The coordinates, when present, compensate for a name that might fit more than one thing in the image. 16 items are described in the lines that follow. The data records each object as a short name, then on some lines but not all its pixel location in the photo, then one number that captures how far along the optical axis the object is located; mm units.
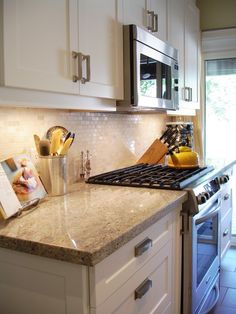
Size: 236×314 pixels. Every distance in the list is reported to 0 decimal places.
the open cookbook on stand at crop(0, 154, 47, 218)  1237
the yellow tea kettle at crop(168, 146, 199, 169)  2273
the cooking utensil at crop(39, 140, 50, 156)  1630
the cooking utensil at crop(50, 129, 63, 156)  1643
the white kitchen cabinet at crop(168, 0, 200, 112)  2670
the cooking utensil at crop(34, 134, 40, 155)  1646
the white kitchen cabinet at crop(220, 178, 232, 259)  2723
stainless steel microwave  1888
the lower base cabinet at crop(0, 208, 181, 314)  995
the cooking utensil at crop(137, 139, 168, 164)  2588
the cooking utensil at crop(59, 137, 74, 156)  1656
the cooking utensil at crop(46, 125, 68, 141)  1719
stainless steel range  1764
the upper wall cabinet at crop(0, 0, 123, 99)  1185
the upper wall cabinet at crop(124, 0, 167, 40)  1961
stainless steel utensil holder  1624
